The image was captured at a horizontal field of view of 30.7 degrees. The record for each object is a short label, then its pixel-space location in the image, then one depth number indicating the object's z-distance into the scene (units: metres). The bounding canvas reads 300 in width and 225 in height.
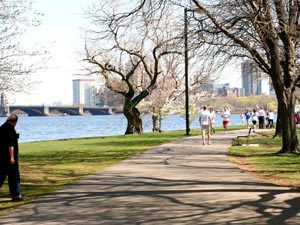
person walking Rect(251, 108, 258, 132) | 35.69
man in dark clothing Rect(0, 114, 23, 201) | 10.02
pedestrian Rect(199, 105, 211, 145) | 22.42
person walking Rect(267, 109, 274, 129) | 40.19
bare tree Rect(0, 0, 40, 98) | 18.62
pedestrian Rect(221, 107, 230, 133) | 34.84
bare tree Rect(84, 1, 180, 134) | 37.38
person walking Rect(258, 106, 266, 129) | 38.62
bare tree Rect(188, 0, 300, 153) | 15.26
